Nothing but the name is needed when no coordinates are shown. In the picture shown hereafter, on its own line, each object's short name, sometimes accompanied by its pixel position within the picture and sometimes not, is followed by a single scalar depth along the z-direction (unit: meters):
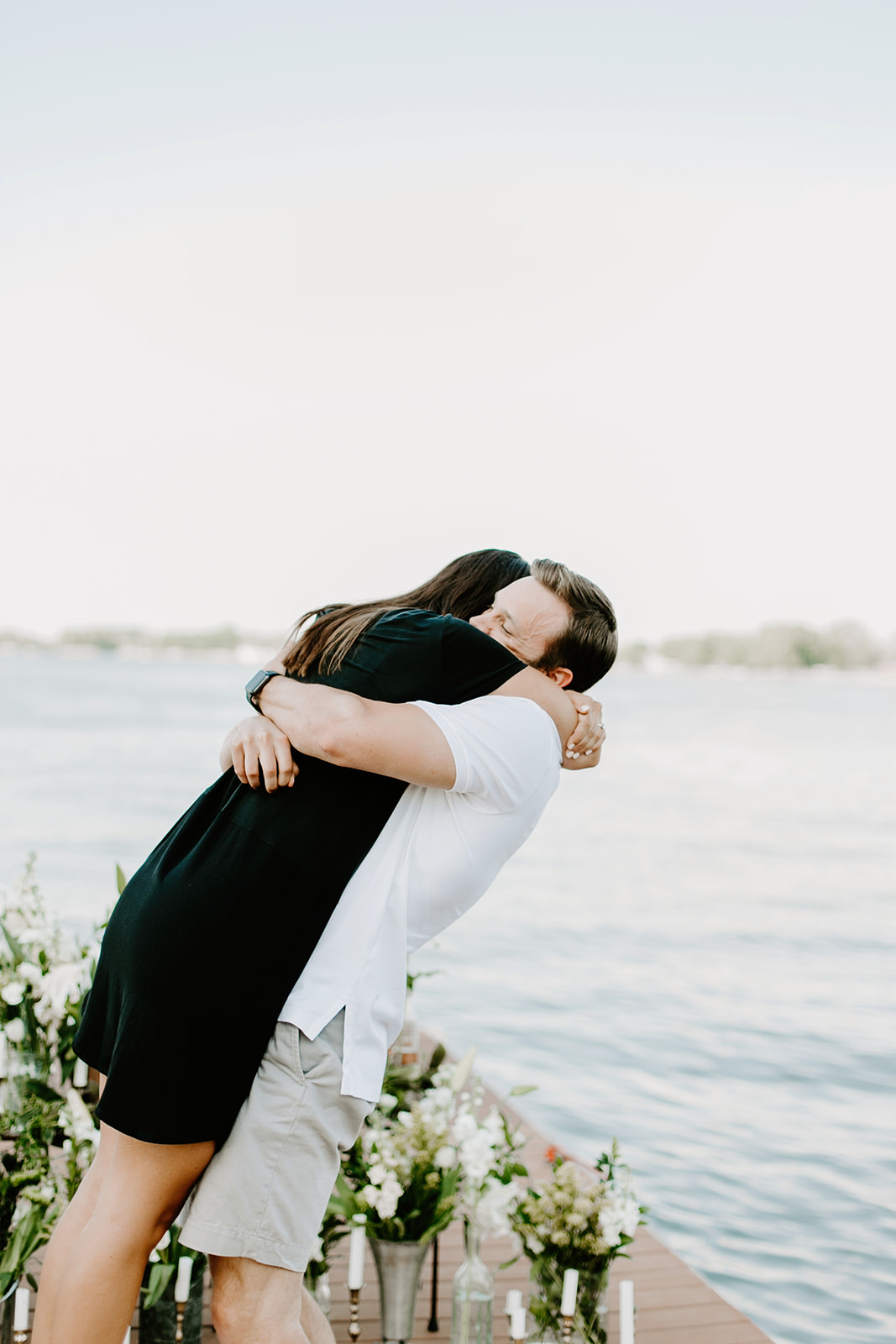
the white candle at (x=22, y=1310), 2.13
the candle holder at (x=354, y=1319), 2.48
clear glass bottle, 2.51
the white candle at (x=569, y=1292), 2.37
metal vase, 2.61
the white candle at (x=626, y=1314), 2.36
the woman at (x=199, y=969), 1.57
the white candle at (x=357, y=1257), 2.39
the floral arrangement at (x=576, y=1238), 2.52
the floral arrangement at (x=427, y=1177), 2.54
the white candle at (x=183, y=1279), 2.35
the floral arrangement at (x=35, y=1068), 2.36
